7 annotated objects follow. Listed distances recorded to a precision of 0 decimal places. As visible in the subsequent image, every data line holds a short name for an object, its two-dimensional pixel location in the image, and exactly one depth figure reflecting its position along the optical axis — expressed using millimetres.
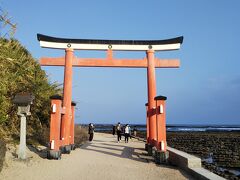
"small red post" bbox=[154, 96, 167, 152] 11260
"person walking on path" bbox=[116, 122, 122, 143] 21875
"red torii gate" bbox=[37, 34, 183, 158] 13594
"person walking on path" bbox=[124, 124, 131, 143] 20595
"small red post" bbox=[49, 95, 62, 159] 11539
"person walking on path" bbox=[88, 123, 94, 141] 22147
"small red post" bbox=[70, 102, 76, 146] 15264
